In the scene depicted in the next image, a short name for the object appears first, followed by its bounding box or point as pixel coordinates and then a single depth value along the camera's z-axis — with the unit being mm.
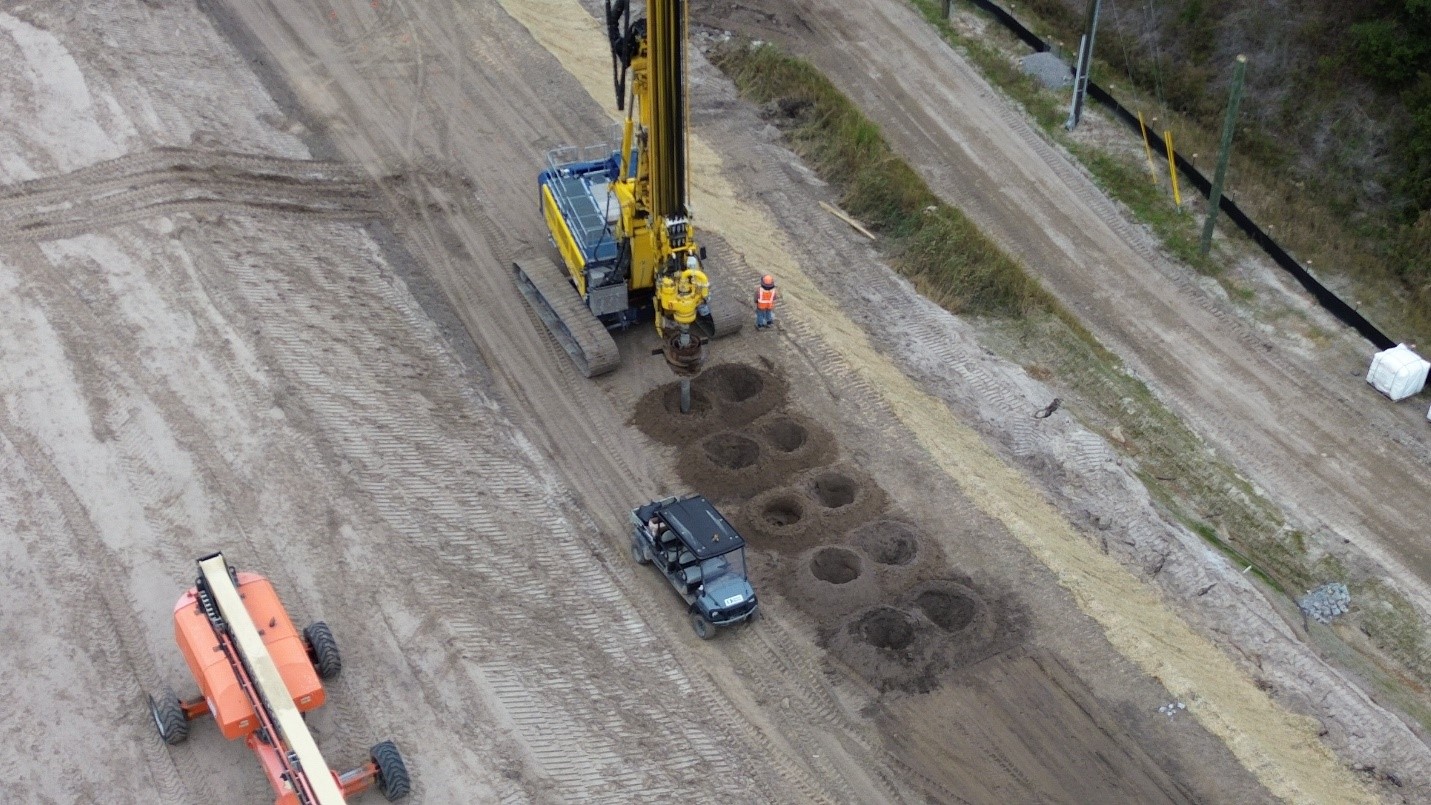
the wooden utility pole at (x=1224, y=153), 28594
